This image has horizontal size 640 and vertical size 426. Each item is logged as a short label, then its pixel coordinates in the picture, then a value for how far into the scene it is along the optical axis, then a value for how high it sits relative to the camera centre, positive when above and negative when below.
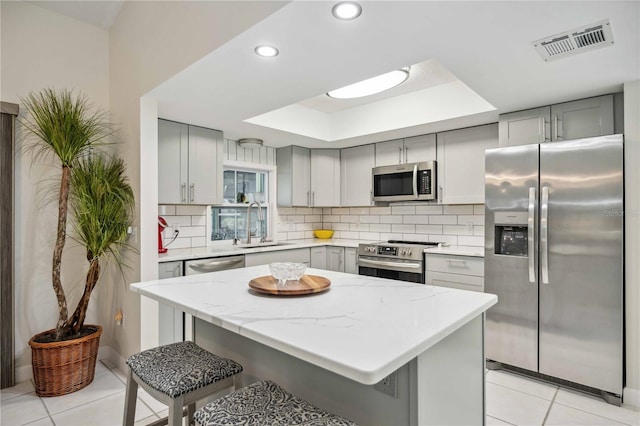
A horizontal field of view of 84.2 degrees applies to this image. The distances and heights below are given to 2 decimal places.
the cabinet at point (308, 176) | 4.60 +0.47
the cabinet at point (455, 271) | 3.25 -0.57
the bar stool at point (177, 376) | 1.39 -0.69
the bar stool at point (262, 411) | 1.16 -0.68
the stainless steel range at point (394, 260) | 3.64 -0.52
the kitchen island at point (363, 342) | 1.05 -0.39
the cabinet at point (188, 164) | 3.39 +0.49
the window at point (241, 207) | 4.25 +0.06
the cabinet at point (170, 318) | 2.94 -0.90
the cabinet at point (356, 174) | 4.46 +0.49
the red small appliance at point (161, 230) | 3.35 -0.18
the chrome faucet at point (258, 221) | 4.30 -0.12
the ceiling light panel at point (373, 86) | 2.94 +1.10
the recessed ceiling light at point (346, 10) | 1.55 +0.91
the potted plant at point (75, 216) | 2.47 -0.03
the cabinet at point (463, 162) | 3.52 +0.51
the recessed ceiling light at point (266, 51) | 1.94 +0.90
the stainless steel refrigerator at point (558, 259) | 2.40 -0.35
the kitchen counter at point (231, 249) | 3.16 -0.39
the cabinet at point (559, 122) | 2.62 +0.71
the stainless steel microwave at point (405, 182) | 3.85 +0.34
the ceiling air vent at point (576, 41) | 1.75 +0.90
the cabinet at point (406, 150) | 3.89 +0.71
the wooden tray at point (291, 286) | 1.63 -0.36
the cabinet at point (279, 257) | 3.67 -0.50
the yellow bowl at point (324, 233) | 5.11 -0.31
